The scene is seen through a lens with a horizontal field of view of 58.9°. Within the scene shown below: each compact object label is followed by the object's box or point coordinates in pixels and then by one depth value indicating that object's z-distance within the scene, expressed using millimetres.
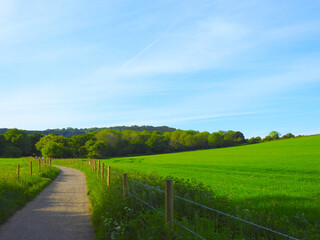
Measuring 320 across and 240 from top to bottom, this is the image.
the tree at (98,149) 83206
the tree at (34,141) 106875
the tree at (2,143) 94500
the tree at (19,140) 99750
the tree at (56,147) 73250
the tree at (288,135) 138725
